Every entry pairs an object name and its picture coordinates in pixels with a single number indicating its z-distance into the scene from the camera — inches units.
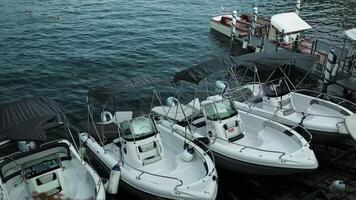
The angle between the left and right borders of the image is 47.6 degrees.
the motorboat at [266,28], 949.2
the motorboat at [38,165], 458.9
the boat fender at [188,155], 530.0
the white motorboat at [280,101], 599.2
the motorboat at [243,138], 517.3
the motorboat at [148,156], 472.7
